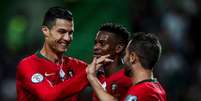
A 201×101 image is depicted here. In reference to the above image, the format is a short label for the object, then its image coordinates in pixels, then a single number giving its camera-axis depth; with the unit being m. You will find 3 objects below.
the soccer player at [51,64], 14.84
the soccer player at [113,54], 15.77
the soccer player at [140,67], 13.88
